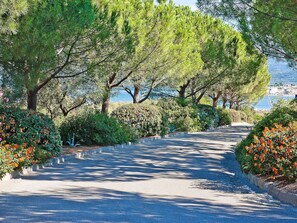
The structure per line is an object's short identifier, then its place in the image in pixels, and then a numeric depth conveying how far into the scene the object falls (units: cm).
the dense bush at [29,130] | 1384
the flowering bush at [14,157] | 1083
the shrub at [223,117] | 4362
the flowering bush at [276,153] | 1076
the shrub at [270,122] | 1519
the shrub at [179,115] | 3111
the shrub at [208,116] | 3605
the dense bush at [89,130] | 1958
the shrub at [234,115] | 4884
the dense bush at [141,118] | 2428
